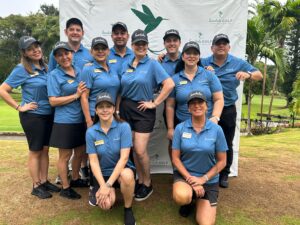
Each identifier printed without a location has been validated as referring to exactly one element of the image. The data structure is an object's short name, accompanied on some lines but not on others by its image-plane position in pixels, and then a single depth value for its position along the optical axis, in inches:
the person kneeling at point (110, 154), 107.3
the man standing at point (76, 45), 128.9
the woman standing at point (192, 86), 117.5
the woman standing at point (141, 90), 117.8
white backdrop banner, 154.2
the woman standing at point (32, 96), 120.7
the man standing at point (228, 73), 129.3
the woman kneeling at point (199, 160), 108.5
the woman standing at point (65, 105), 118.2
